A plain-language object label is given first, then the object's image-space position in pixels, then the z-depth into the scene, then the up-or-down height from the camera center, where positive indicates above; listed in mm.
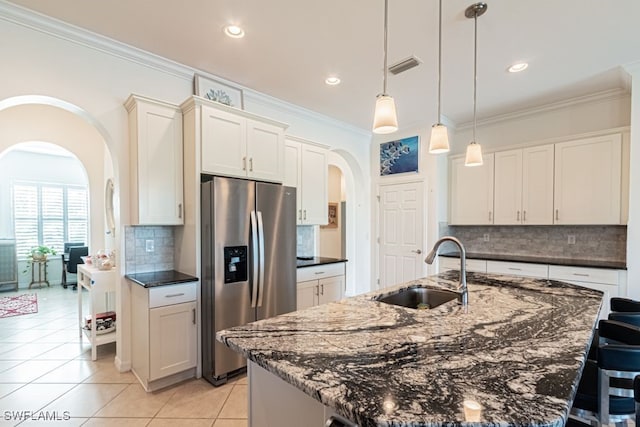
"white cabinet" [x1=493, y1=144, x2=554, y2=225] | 3660 +332
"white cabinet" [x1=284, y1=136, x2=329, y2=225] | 3682 +439
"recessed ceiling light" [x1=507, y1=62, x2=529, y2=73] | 2848 +1429
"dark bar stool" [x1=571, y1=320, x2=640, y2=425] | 1089 -692
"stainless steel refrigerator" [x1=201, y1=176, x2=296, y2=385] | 2508 -452
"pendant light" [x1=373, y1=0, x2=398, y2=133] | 1673 +563
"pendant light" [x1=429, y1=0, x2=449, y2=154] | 2062 +509
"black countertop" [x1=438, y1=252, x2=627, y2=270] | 3113 -588
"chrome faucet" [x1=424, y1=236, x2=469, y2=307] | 1746 -336
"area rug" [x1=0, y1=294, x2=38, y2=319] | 4344 -1520
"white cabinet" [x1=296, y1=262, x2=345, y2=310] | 3348 -884
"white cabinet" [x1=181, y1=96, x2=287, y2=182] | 2643 +692
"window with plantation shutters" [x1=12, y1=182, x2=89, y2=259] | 6000 -96
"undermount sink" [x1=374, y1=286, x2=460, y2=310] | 1962 -594
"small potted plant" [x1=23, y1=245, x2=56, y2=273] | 5937 -904
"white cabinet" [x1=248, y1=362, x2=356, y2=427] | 1010 -728
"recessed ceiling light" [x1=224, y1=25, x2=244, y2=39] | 2319 +1452
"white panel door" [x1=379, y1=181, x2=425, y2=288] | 4523 -340
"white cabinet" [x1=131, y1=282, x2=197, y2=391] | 2350 -1032
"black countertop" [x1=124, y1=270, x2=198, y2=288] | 2352 -582
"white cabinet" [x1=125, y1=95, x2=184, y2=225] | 2557 +445
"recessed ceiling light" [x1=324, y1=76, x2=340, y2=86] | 3172 +1436
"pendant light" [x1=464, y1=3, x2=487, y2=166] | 2078 +1429
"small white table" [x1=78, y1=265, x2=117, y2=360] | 2903 -807
